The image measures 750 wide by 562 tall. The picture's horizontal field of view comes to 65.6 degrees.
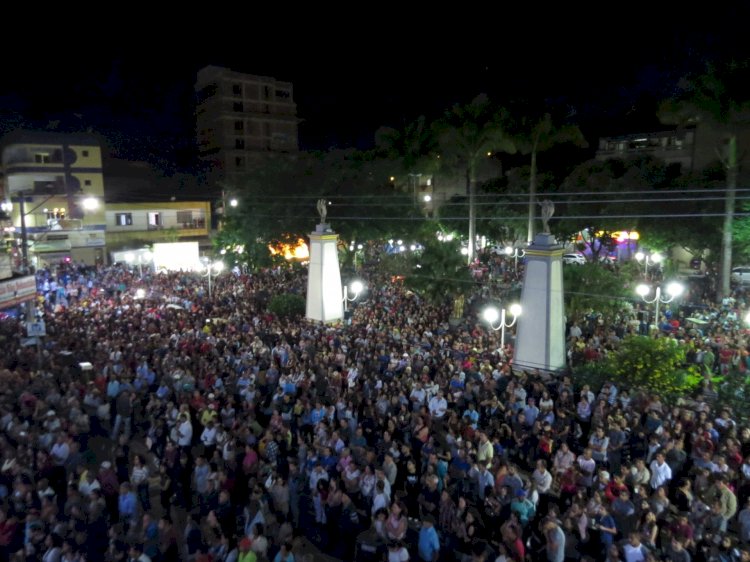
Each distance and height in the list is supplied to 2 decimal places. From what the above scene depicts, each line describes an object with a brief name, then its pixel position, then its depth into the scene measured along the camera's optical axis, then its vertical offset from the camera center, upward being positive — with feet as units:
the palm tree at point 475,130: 94.27 +14.72
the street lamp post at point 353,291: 74.83 -9.23
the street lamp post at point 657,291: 58.34 -7.75
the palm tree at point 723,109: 68.39 +12.87
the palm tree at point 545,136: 95.60 +13.59
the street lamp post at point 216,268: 100.94 -7.74
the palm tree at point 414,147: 115.44 +14.72
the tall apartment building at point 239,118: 181.57 +33.74
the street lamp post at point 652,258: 108.53 -7.79
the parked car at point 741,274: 88.48 -9.01
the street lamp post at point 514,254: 102.14 -6.95
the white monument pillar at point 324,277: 72.64 -6.95
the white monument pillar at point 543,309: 48.49 -7.59
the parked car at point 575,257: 114.52 -7.82
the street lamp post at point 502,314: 53.83 -8.87
